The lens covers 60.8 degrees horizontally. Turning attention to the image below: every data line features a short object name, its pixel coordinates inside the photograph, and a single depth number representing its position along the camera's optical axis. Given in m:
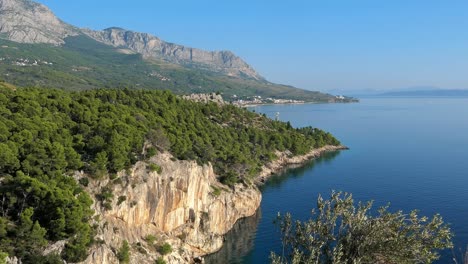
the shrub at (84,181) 53.06
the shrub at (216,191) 75.00
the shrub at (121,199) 54.97
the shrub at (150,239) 58.12
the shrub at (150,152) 64.81
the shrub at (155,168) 61.79
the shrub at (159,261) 55.06
